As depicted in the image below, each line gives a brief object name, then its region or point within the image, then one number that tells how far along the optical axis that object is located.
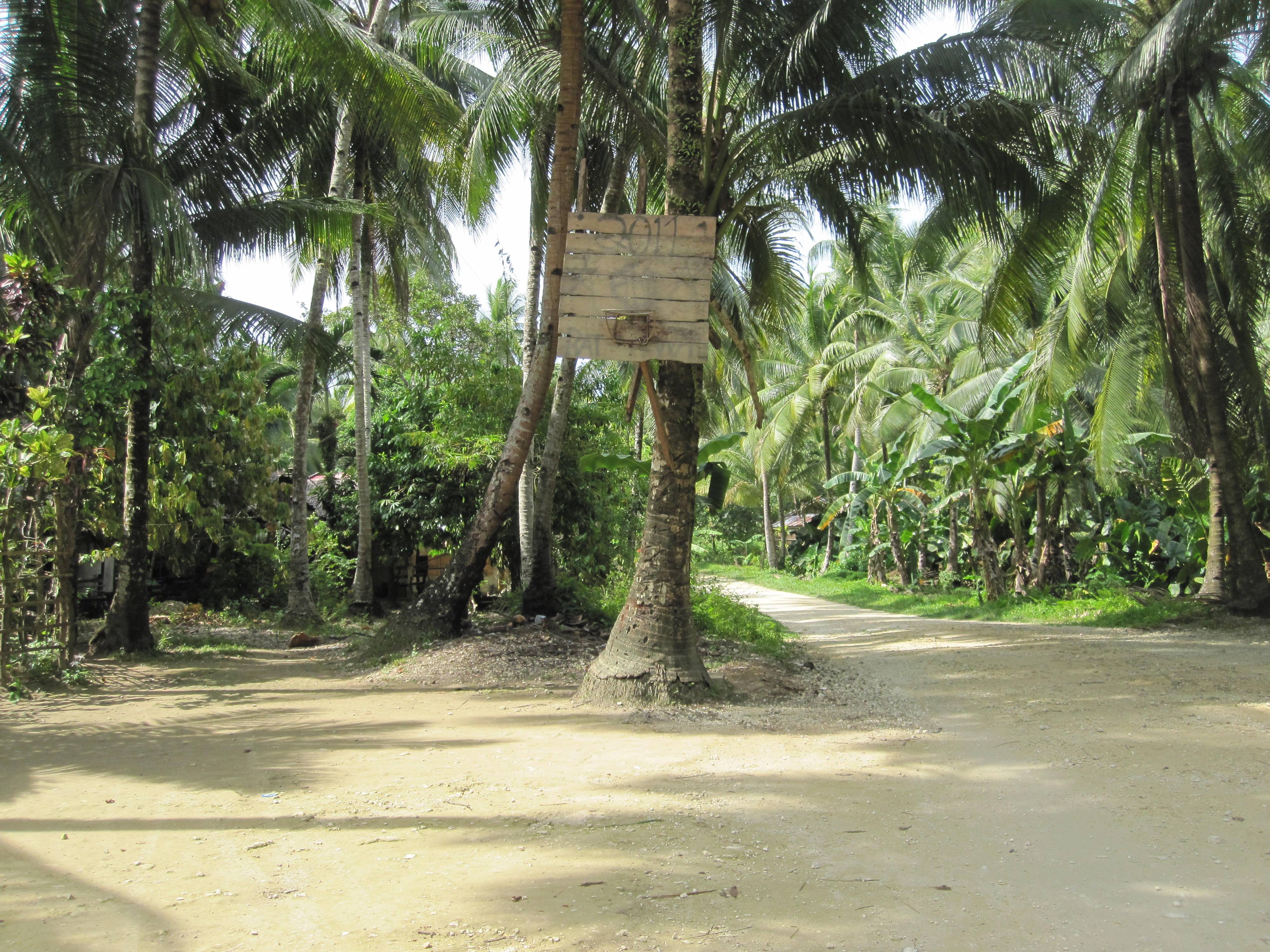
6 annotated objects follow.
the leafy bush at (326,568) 15.20
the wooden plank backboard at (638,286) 6.39
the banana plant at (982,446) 13.70
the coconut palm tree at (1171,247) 10.74
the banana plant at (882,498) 18.34
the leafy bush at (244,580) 15.30
